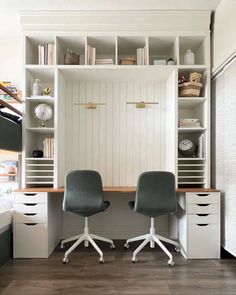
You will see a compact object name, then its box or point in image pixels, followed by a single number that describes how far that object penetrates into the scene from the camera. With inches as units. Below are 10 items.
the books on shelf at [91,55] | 129.3
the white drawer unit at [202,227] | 117.0
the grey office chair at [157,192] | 114.0
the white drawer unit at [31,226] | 118.0
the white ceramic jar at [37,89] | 129.0
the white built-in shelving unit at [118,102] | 126.4
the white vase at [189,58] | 130.0
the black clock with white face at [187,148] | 130.8
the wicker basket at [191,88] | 126.2
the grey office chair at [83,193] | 114.5
